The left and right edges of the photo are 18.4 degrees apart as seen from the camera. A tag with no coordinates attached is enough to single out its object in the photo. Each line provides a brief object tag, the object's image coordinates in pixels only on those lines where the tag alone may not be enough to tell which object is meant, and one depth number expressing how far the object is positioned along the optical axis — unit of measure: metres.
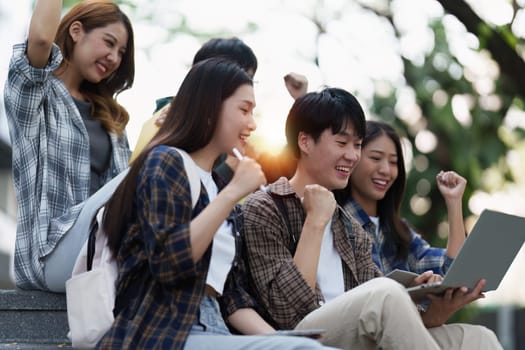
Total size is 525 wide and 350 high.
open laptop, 5.56
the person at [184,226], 4.63
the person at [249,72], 7.19
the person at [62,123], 6.09
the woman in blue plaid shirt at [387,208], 7.32
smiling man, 5.17
